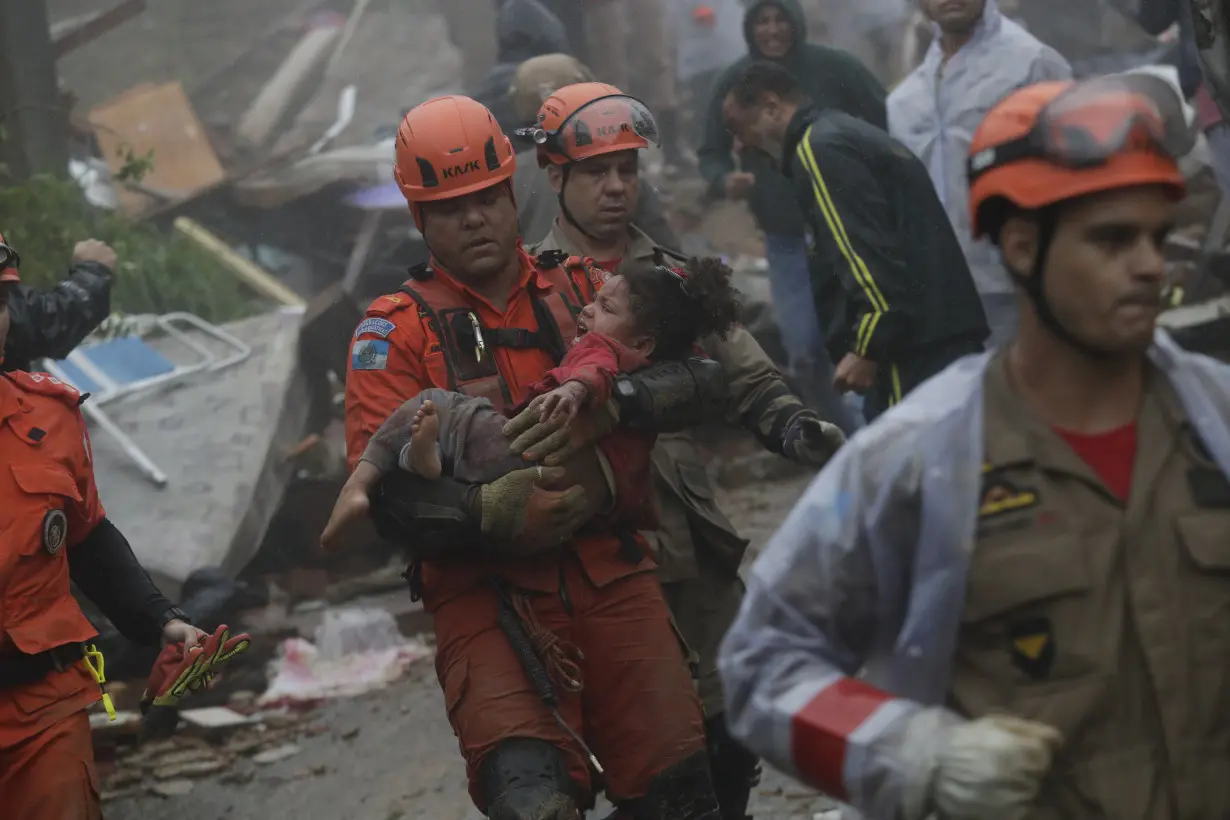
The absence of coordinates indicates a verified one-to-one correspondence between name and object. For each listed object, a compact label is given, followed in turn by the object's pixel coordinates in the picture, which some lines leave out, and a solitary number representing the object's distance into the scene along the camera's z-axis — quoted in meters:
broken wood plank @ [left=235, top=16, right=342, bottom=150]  19.28
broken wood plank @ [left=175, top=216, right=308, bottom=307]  18.39
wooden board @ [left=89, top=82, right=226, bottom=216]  18.09
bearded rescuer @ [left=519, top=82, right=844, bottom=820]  8.63
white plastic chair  15.54
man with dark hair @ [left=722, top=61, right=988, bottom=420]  10.75
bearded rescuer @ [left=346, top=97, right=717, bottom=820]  7.27
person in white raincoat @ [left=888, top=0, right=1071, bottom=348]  12.50
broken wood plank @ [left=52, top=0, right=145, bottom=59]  18.00
